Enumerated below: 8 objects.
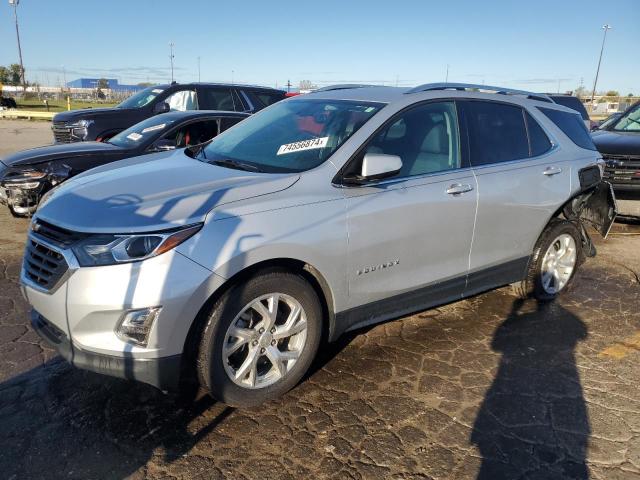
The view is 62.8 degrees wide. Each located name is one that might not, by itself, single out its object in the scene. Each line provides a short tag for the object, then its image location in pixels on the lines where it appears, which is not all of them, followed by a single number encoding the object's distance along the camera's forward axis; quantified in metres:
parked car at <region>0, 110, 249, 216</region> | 5.64
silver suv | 2.58
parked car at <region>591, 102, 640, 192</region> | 6.98
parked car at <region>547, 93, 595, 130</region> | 11.10
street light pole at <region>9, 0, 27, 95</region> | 46.22
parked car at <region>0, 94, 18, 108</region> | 36.31
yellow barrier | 29.94
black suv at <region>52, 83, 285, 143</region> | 8.82
